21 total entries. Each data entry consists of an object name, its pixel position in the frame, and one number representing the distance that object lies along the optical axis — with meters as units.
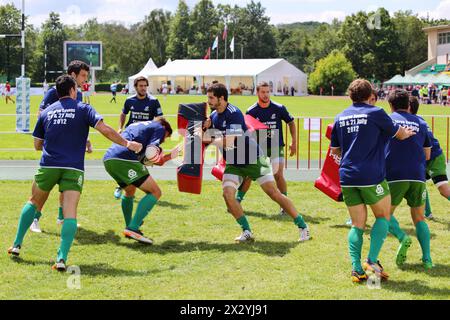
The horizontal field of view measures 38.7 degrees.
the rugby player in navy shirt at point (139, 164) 7.48
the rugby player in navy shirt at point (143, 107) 10.12
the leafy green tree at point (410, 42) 97.06
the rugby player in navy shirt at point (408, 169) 6.45
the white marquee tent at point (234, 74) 75.12
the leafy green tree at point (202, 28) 115.31
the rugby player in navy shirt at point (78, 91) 7.63
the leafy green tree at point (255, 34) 117.12
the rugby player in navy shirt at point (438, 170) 8.27
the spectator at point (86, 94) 45.12
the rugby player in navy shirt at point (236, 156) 7.49
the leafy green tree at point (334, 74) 79.25
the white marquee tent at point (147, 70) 77.44
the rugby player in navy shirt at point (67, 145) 6.40
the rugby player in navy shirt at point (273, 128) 9.41
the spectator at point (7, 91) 49.40
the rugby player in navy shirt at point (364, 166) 5.81
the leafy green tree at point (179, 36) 117.12
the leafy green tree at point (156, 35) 120.38
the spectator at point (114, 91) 50.44
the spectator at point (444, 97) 49.87
